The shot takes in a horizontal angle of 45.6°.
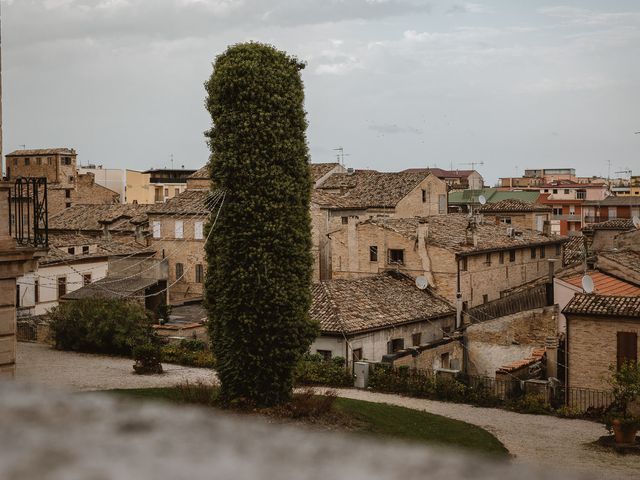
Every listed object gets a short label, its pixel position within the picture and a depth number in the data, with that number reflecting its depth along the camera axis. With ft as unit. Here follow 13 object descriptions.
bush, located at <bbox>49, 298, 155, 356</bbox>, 96.27
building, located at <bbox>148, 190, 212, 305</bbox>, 159.22
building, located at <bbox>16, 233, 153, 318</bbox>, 128.26
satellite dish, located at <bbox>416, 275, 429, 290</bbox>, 109.60
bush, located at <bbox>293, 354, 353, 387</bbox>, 80.69
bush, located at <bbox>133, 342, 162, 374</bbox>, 82.74
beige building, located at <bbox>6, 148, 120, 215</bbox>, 224.53
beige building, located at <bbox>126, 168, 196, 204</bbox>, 266.36
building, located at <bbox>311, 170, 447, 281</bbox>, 145.28
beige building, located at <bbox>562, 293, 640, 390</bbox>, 74.64
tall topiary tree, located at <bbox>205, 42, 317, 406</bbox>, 57.82
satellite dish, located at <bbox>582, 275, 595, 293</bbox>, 85.93
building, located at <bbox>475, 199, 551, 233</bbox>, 183.52
